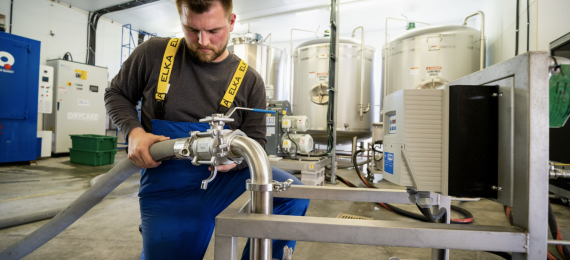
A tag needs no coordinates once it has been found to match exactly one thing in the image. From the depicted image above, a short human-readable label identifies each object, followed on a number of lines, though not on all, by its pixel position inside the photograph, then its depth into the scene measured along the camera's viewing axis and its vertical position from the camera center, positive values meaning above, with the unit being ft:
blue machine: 12.05 +1.36
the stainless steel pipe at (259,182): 1.99 -0.38
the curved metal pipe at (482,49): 11.75 +3.95
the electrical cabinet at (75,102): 15.65 +1.55
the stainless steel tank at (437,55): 11.82 +3.71
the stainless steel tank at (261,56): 15.96 +4.66
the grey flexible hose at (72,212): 3.32 -1.11
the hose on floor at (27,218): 5.51 -1.95
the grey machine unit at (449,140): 2.25 -0.02
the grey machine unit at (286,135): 10.57 -0.07
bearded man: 3.55 +0.19
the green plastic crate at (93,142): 12.95 -0.71
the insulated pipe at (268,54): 16.51 +4.81
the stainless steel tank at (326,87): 13.85 +2.48
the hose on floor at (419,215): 6.21 -1.89
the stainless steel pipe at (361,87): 13.64 +2.51
